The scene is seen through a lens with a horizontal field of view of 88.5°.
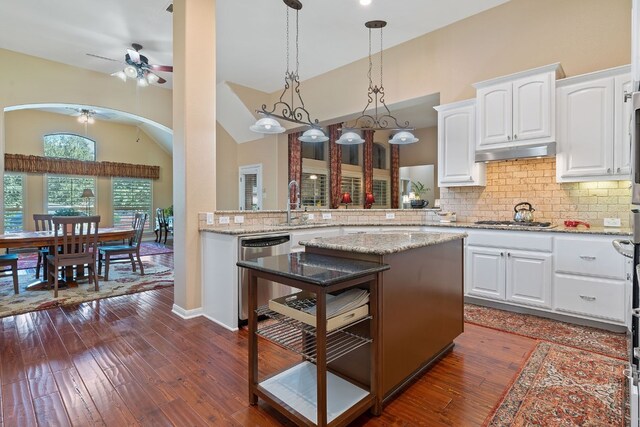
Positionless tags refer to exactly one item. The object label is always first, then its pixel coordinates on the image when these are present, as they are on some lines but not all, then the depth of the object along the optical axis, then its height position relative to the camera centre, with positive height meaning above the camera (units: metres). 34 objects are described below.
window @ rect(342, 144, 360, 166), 8.59 +1.41
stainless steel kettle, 3.68 -0.05
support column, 3.37 +0.74
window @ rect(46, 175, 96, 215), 8.63 +0.41
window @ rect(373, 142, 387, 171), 9.70 +1.55
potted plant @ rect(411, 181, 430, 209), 8.78 +0.51
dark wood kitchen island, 1.84 -0.58
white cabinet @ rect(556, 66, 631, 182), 3.02 +0.78
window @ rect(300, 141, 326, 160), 7.46 +1.36
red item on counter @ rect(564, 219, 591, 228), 3.38 -0.16
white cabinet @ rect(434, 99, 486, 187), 3.98 +0.77
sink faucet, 4.03 -0.10
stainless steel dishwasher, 3.08 -0.45
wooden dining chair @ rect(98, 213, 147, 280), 4.94 -0.63
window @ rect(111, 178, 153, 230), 9.62 +0.28
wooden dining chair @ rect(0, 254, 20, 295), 4.07 -0.69
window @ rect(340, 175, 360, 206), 8.50 +0.56
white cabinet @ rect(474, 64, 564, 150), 3.33 +1.07
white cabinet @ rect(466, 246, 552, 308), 3.23 -0.70
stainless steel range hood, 3.33 +0.59
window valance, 7.95 +1.11
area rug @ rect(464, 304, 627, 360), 2.61 -1.10
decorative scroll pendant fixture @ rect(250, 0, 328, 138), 3.71 +0.97
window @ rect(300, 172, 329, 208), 7.48 +0.43
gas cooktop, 3.39 -0.17
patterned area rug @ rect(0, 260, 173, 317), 3.71 -1.08
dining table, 3.89 -0.39
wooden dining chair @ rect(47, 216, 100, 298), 4.05 -0.50
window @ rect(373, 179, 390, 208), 9.50 +0.46
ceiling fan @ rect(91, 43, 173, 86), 4.55 +2.02
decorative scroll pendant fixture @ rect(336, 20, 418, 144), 4.09 +1.63
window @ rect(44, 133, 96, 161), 8.63 +1.68
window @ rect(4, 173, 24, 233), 8.02 +0.15
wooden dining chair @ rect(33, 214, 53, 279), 4.80 -0.67
